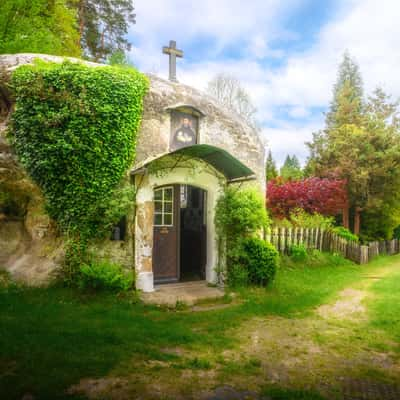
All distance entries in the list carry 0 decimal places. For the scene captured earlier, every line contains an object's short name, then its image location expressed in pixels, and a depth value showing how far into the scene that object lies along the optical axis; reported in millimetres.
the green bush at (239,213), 6680
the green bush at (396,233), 15817
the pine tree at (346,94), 21723
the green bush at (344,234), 11387
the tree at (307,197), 12102
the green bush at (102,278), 5535
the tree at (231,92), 23281
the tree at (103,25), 16984
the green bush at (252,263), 6855
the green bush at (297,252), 9742
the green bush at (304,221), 11383
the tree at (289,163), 26323
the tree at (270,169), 20836
